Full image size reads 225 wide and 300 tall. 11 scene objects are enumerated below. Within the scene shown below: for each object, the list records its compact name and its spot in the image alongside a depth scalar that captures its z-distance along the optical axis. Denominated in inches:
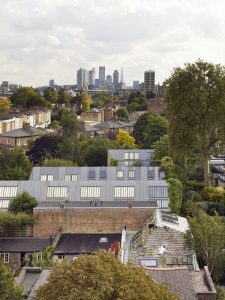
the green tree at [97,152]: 2234.3
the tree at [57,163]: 1854.1
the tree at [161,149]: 1961.1
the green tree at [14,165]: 1758.1
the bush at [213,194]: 1631.4
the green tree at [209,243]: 1045.8
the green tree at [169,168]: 1637.6
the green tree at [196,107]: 1694.1
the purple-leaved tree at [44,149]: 2345.0
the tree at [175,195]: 1422.2
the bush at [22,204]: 1317.7
